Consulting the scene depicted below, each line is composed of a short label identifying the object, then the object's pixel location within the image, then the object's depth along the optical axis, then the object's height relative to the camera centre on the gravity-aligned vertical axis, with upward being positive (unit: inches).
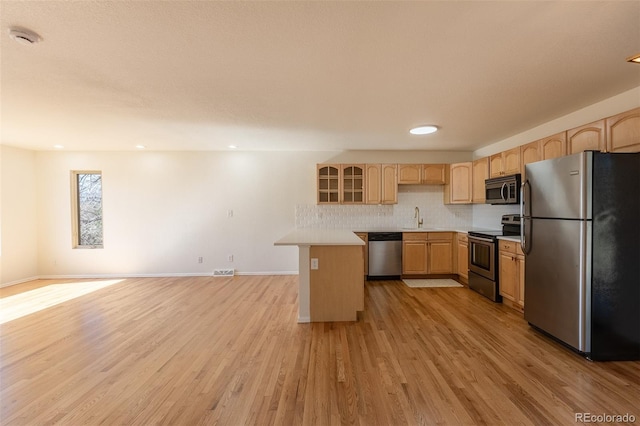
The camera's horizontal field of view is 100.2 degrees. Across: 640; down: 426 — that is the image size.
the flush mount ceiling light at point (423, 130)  143.4 +43.9
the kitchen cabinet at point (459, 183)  186.9 +19.1
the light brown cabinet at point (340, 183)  201.3 +20.8
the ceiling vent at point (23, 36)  65.3 +44.6
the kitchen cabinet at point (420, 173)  200.5 +27.6
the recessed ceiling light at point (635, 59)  66.1 +37.5
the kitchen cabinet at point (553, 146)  112.7 +27.6
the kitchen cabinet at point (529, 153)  127.6 +27.7
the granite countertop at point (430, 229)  191.7 -14.4
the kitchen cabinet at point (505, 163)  142.7 +26.4
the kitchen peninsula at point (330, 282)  120.9 -32.6
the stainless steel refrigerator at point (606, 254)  86.3 -14.9
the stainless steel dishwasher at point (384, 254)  189.2 -31.0
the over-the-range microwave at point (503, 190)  143.0 +11.1
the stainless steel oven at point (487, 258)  144.1 -27.8
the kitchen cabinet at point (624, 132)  87.2 +25.9
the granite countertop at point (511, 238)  130.9 -14.7
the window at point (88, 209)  207.3 +3.3
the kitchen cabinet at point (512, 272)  126.6 -31.3
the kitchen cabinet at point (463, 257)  174.1 -31.9
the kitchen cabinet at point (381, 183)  200.1 +20.4
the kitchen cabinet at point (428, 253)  189.3 -30.6
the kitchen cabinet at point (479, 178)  171.5 +20.5
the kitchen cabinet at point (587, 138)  97.7 +27.2
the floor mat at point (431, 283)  175.0 -49.3
